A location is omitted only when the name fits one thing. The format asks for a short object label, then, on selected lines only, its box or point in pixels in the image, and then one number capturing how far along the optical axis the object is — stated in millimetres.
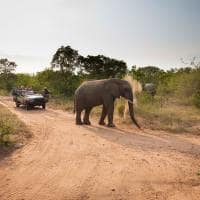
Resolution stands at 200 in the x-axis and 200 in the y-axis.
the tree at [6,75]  62781
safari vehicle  26125
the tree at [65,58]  38469
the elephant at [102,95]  16688
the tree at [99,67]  38938
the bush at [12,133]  10770
